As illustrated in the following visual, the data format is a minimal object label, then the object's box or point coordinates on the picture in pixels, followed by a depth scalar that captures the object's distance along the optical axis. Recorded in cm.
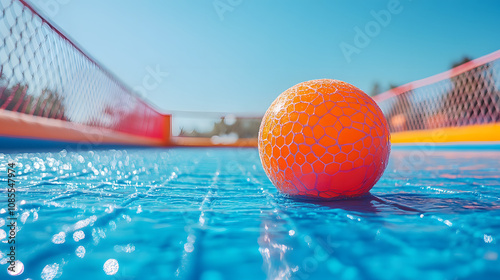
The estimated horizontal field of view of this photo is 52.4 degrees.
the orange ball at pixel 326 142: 26
